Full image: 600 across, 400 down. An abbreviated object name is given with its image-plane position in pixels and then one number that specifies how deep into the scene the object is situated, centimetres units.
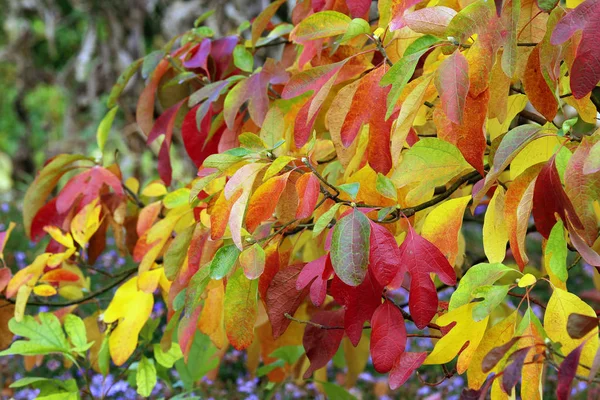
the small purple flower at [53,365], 402
